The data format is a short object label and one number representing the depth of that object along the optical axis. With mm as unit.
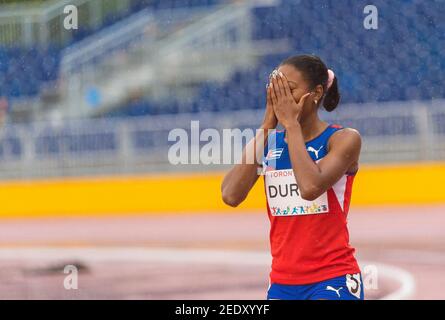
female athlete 7836
